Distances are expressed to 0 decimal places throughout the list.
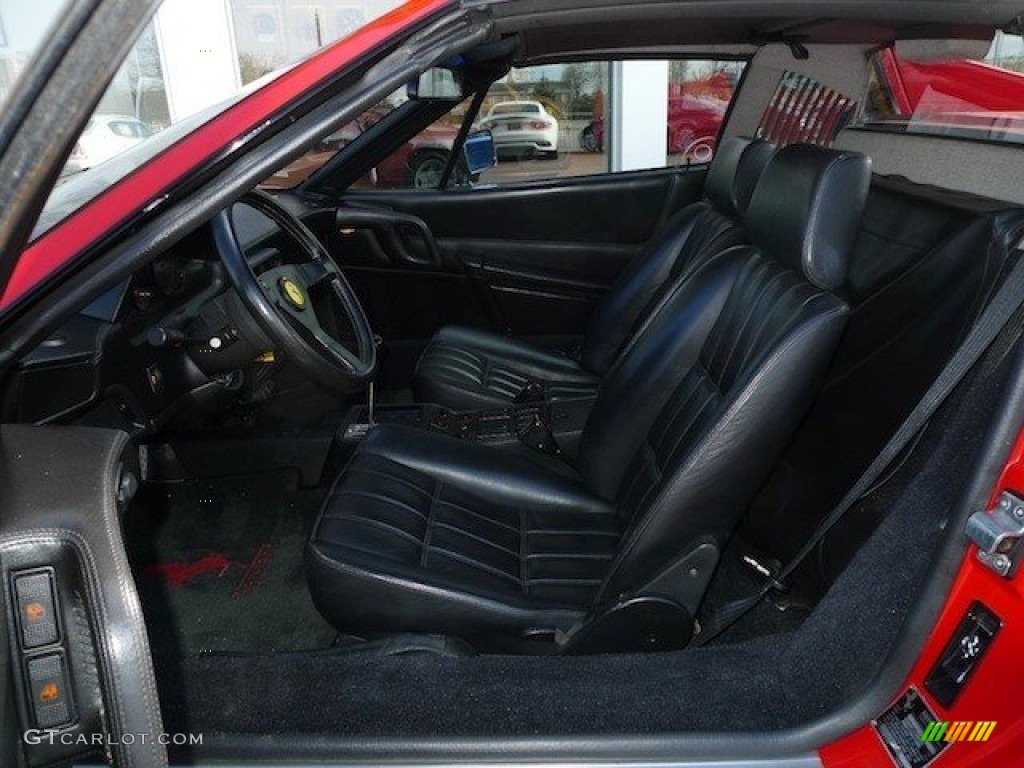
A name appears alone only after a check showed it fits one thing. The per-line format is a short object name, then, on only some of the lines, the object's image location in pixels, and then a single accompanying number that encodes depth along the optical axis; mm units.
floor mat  2025
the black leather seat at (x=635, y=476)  1326
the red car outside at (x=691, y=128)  3416
